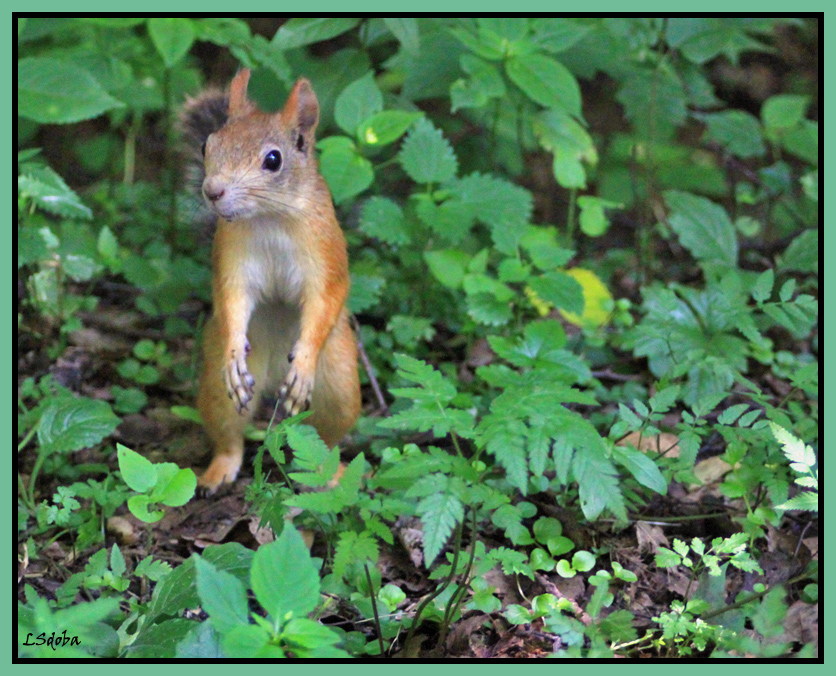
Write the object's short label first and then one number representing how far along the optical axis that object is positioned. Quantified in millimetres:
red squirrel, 5816
